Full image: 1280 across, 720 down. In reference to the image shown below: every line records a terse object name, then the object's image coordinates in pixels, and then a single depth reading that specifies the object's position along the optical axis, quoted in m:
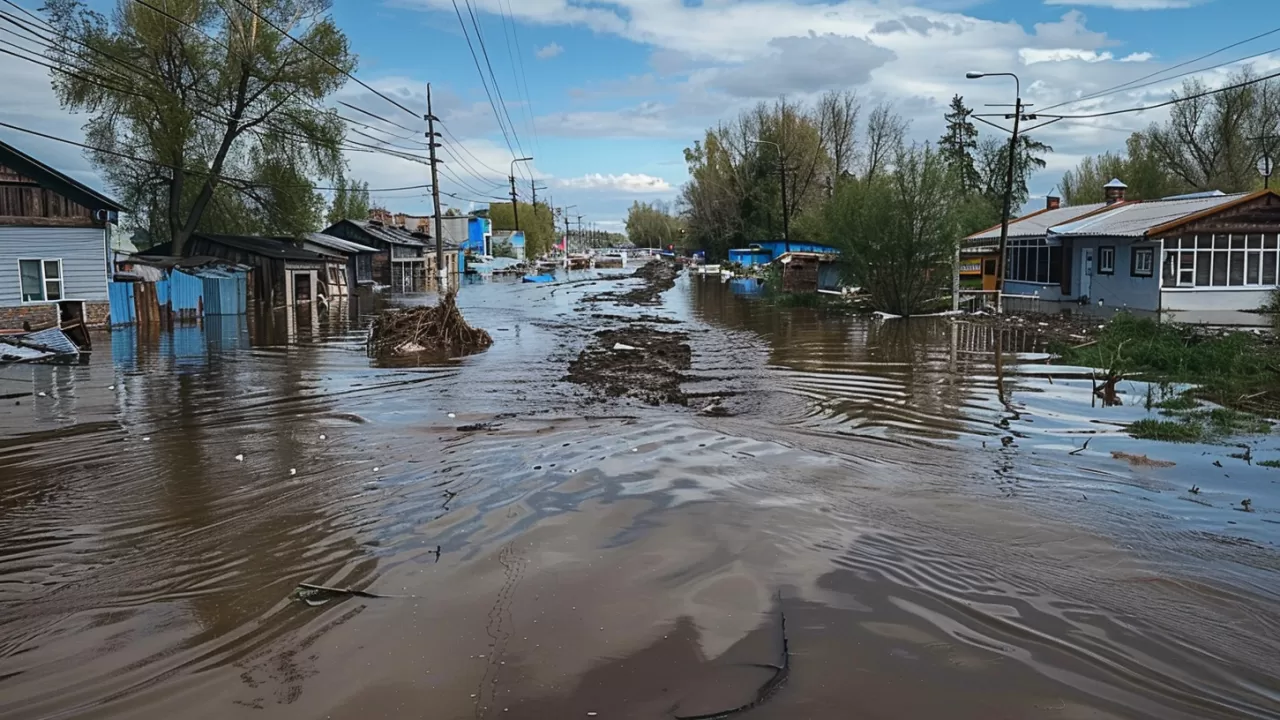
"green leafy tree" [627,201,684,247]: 172.85
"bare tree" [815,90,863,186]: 79.38
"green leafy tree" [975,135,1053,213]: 69.81
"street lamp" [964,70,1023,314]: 30.86
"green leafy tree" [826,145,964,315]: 29.77
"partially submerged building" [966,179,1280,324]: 30.47
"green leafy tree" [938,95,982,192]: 73.69
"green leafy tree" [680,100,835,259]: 77.69
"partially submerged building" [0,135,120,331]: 25.62
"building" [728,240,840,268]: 65.84
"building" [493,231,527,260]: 115.06
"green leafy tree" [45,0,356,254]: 35.94
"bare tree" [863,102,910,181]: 79.00
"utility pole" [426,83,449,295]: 42.88
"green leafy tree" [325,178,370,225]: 100.12
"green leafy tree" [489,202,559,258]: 122.06
